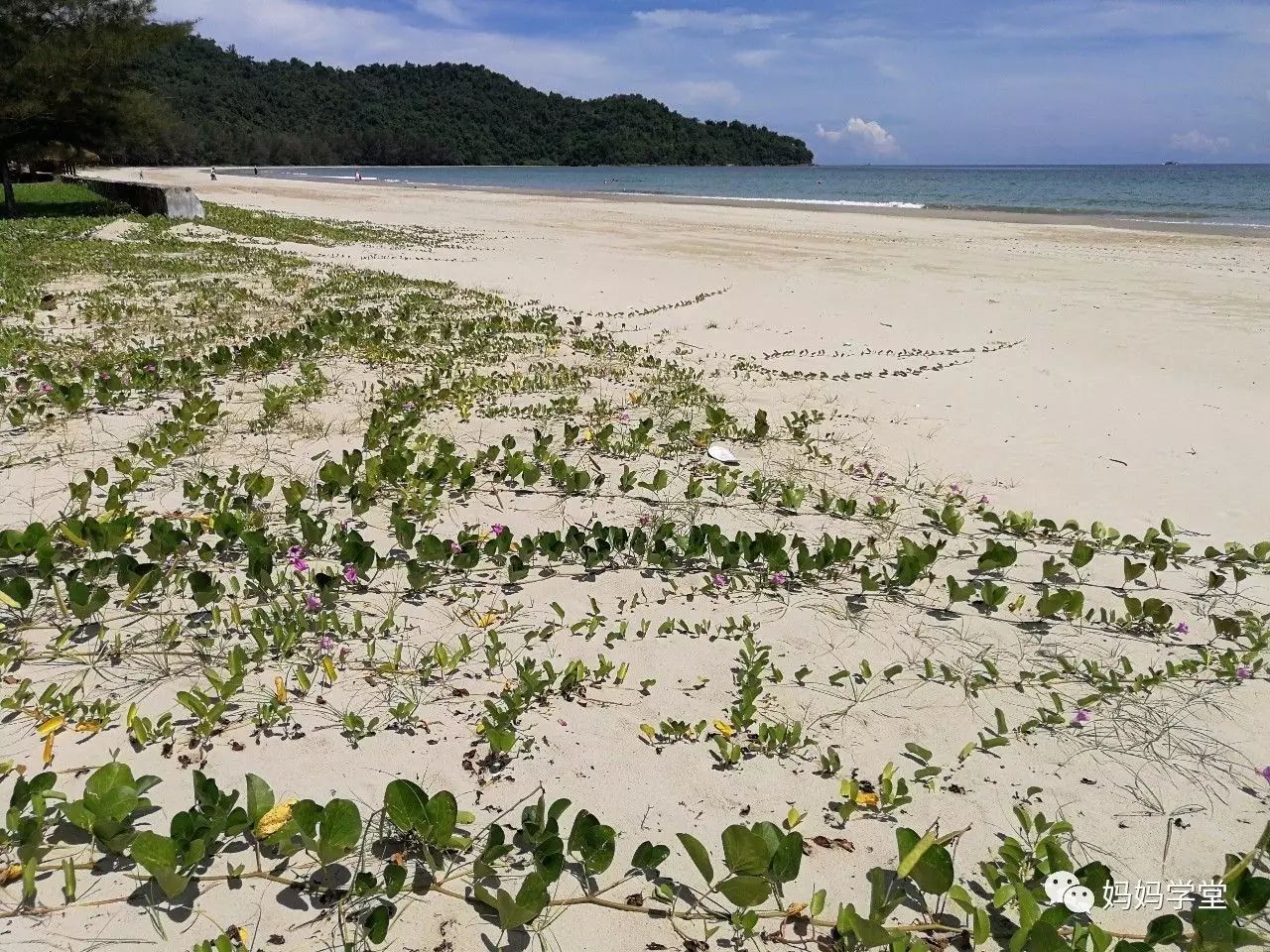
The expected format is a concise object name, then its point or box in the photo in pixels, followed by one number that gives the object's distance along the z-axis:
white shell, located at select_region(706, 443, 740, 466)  5.22
